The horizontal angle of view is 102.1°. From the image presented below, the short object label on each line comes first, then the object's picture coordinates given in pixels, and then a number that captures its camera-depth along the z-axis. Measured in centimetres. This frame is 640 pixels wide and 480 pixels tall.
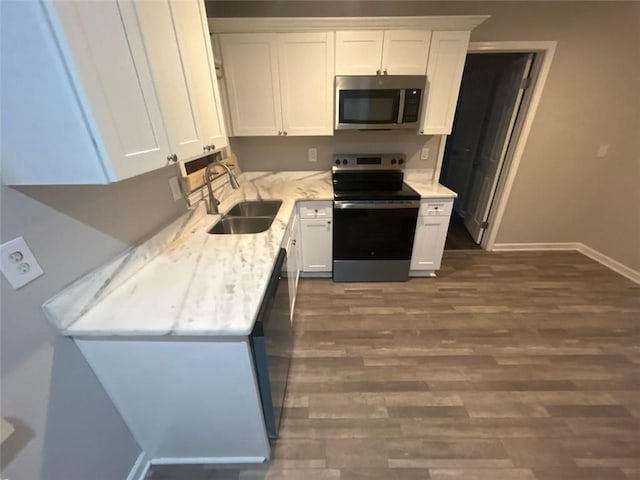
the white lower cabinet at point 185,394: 92
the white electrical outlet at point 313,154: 265
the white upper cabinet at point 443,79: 202
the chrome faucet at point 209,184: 161
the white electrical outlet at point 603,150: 262
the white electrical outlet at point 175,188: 152
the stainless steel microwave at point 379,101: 206
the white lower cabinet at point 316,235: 227
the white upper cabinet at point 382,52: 200
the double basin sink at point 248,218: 186
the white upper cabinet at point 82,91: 59
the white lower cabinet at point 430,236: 228
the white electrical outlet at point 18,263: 72
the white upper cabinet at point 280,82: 204
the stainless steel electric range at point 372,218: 221
